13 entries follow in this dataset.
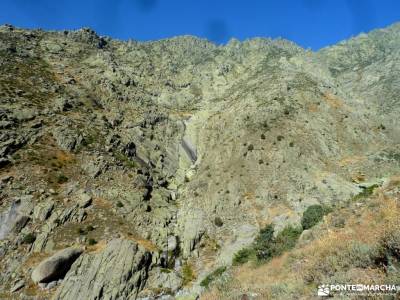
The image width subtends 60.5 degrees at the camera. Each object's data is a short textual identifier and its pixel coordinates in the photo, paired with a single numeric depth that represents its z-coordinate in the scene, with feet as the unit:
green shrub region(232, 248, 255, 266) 104.64
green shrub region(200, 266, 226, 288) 108.99
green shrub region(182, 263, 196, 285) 127.54
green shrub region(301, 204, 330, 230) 107.61
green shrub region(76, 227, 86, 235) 133.80
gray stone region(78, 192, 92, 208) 145.71
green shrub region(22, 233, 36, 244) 126.31
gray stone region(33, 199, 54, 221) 135.64
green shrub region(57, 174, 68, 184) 153.38
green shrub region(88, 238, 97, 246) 129.70
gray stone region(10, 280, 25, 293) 110.22
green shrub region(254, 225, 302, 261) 72.26
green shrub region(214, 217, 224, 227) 154.51
